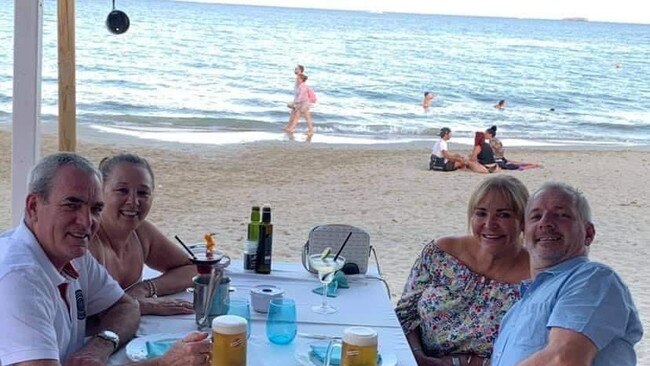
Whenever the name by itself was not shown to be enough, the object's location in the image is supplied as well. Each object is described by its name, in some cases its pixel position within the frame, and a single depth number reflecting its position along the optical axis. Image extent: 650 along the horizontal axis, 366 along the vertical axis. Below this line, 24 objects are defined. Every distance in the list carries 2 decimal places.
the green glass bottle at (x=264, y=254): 2.59
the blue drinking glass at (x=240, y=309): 1.96
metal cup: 2.00
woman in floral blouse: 2.38
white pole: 3.11
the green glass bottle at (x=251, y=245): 2.56
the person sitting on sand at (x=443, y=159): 9.73
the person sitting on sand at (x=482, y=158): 9.80
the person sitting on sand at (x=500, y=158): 10.00
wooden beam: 3.19
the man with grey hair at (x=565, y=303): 1.69
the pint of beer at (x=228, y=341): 1.57
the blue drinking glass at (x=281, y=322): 1.91
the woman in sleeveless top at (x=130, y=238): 2.21
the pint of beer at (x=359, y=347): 1.59
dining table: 1.86
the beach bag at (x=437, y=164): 9.73
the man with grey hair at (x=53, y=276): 1.48
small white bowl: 2.17
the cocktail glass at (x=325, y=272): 2.23
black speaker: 3.86
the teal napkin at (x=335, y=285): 2.39
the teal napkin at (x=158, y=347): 1.82
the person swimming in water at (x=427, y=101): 18.08
